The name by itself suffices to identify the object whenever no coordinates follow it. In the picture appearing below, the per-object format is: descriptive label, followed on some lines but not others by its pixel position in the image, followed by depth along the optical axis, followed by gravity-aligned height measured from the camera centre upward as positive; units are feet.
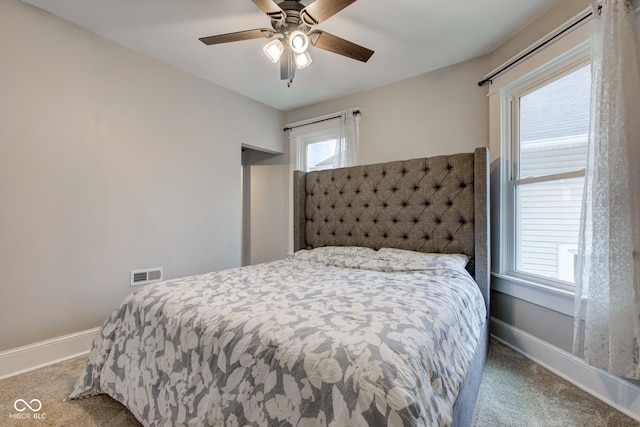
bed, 2.56 -1.45
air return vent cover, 7.95 -1.86
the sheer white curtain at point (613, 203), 4.38 +0.10
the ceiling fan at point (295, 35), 4.97 +3.51
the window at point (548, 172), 6.05 +0.87
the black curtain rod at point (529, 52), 5.50 +3.65
